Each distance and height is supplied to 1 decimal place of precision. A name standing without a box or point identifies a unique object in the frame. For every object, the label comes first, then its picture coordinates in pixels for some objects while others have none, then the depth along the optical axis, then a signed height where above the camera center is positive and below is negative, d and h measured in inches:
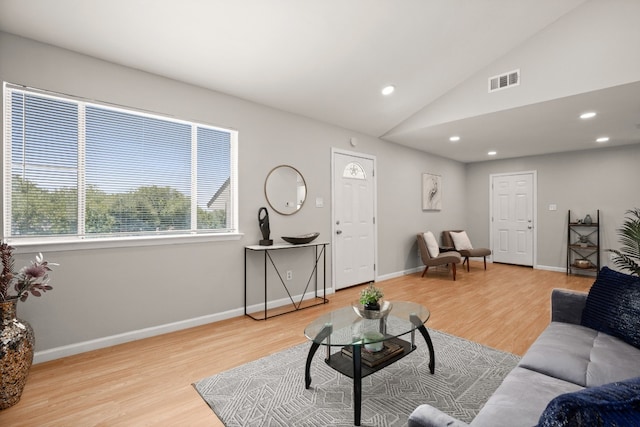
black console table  136.7 -28.2
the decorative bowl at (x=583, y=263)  215.4 -35.1
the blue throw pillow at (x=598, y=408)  21.7 -14.2
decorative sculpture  139.9 -7.8
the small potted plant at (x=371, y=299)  82.7 -23.2
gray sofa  43.1 -29.0
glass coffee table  69.9 -30.1
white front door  177.8 -3.5
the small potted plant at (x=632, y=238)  96.3 -8.4
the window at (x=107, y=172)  94.2 +14.9
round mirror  148.5 +11.9
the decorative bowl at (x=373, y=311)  82.2 -26.8
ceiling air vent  141.3 +63.3
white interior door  249.8 -3.6
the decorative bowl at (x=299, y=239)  143.8 -12.2
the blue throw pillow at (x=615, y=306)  66.1 -21.5
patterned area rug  69.4 -45.8
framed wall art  238.7 +17.5
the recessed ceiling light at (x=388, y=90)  149.4 +61.5
